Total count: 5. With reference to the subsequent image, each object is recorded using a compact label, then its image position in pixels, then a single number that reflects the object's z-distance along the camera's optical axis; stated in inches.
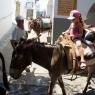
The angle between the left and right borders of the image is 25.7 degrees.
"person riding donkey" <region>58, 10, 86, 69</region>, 174.8
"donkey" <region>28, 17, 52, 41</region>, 355.5
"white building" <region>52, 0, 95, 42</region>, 261.4
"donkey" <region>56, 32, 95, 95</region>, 174.5
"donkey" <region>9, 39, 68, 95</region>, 166.2
